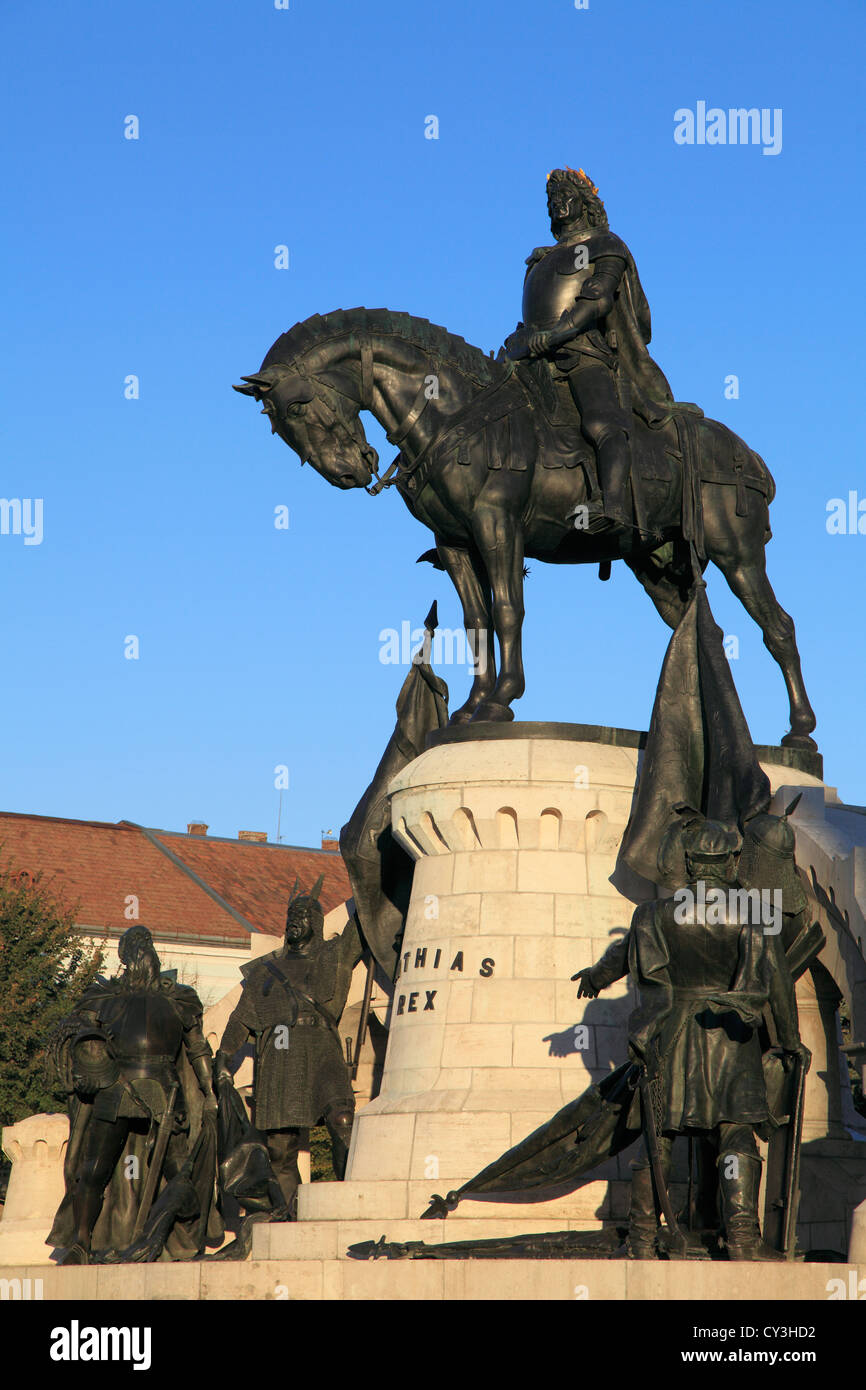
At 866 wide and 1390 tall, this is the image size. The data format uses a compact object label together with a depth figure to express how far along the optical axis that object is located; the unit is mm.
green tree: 35625
